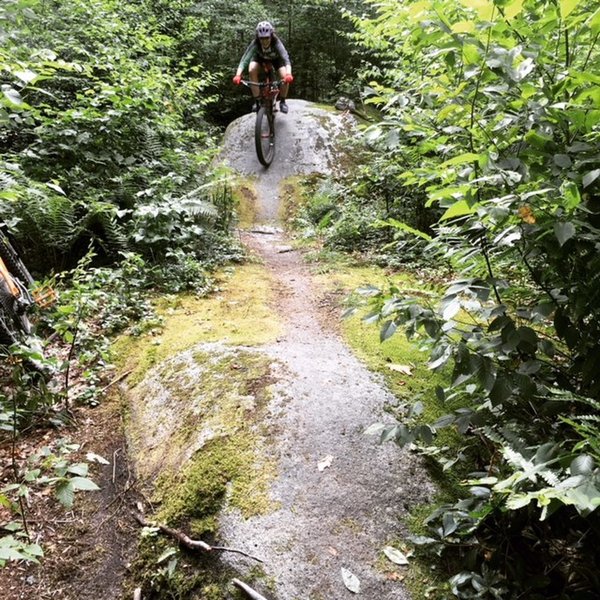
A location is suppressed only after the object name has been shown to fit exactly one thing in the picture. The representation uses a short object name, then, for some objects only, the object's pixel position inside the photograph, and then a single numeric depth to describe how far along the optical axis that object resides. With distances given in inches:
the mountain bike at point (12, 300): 133.9
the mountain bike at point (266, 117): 346.6
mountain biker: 331.9
